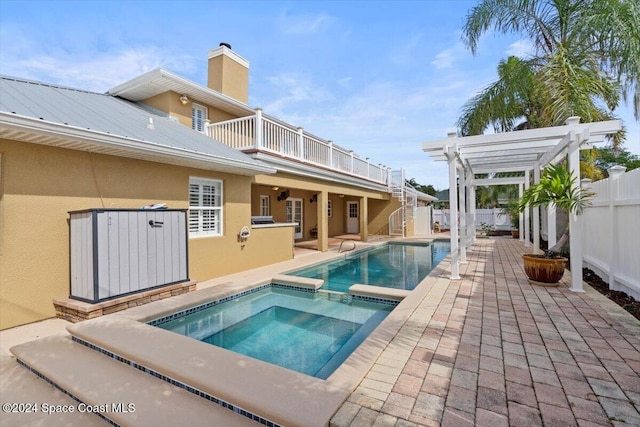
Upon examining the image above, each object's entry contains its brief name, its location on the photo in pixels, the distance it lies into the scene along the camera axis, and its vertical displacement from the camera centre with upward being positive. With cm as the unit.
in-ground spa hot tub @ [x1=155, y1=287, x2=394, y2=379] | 465 -211
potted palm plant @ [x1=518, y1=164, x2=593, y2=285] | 670 +25
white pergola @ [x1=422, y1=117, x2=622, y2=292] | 657 +174
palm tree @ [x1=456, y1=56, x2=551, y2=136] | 1130 +456
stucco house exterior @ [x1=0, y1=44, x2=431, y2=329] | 510 +117
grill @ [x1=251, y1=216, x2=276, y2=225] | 1207 -21
